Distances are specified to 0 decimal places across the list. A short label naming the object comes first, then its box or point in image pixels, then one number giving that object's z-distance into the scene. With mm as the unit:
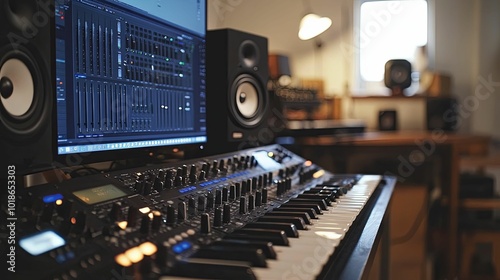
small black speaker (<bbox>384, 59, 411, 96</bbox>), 2891
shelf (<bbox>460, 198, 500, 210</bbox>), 2375
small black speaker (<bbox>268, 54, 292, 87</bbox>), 2158
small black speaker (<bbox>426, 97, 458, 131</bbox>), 2955
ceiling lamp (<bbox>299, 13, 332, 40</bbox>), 2541
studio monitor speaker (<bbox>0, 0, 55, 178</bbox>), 658
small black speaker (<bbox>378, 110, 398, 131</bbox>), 3010
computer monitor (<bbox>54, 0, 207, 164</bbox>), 803
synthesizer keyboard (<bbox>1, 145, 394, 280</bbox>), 553
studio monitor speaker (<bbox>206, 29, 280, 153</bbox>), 1455
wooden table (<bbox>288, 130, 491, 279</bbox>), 2283
